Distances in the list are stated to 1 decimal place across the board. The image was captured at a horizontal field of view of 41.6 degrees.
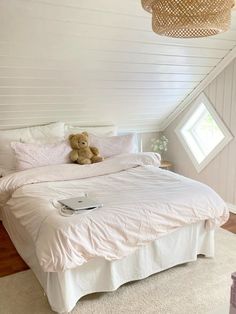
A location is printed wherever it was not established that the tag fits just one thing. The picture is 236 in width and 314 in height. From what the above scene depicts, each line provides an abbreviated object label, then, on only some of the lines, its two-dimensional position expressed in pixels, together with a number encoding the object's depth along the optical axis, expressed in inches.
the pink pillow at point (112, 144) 135.3
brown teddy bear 123.0
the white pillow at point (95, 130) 140.3
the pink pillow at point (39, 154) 111.6
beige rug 77.0
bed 72.1
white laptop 77.5
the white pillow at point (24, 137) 119.4
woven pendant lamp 55.2
